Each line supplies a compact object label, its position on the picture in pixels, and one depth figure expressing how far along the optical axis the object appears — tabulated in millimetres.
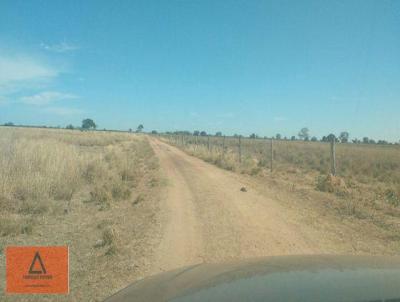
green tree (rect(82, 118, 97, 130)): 171250
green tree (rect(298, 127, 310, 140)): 147625
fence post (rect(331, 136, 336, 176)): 19342
